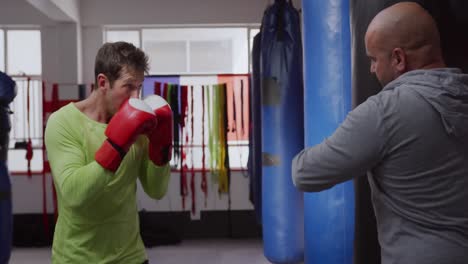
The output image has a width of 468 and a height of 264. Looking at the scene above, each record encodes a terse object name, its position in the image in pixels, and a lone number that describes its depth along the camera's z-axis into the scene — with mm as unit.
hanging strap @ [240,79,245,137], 5738
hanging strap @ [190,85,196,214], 5742
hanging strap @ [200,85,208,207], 5773
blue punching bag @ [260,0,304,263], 3018
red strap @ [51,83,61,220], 5629
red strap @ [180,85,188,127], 5660
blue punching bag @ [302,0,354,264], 2129
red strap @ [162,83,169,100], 5594
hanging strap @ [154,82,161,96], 5605
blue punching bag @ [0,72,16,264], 3223
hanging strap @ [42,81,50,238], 5734
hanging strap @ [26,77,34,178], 5578
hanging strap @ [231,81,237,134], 5730
